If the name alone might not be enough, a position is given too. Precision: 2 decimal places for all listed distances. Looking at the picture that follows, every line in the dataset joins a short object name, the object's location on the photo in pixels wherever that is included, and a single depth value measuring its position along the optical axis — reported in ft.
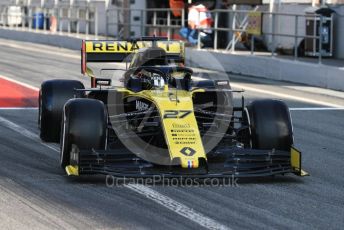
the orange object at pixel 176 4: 107.96
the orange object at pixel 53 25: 127.44
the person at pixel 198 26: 92.48
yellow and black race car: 28.84
